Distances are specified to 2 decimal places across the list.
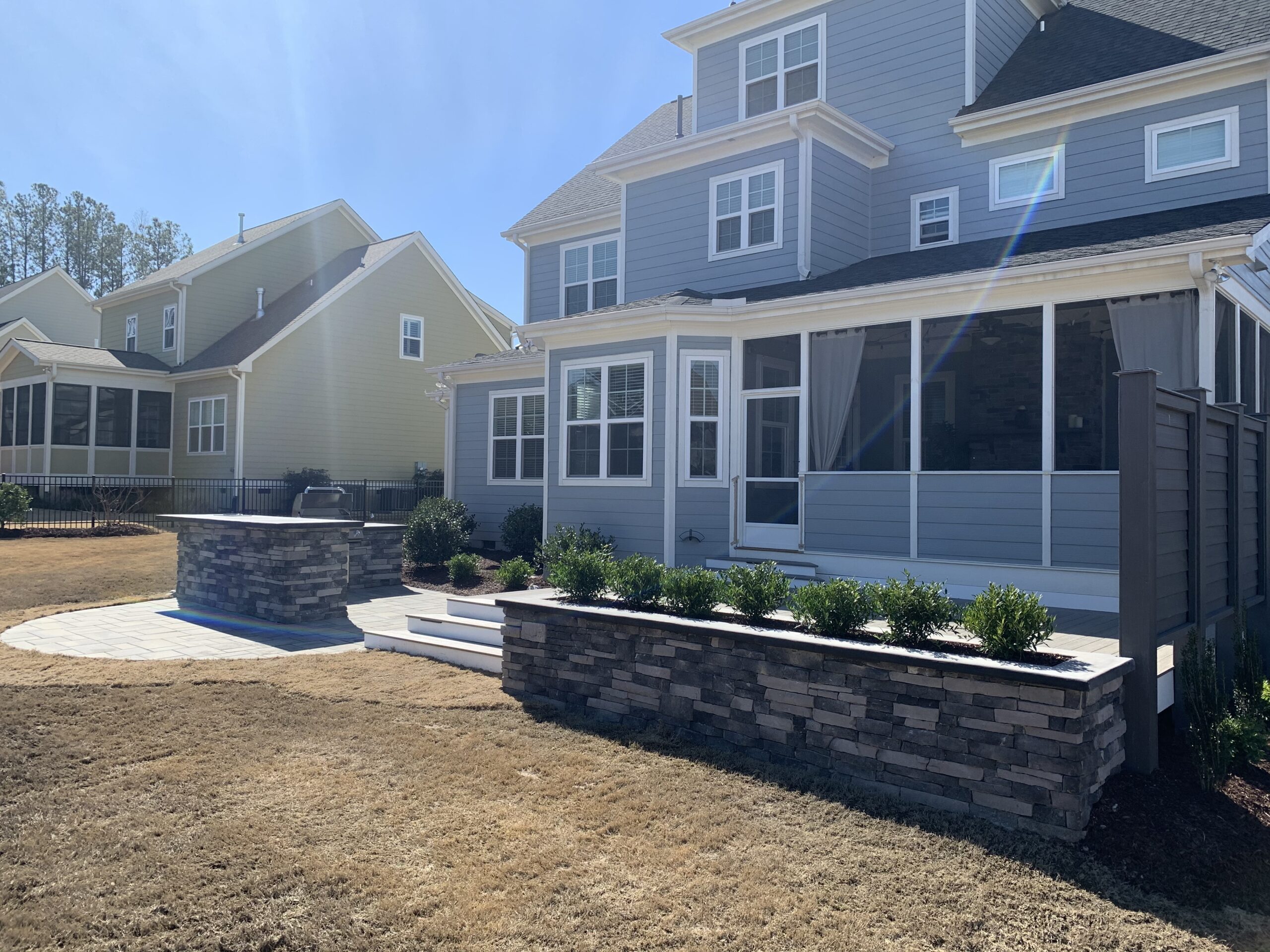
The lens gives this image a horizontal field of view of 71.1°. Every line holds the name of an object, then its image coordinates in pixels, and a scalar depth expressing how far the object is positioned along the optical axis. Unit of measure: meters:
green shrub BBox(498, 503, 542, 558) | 13.97
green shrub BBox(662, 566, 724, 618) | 5.90
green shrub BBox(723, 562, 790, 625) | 5.62
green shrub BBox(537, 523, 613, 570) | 11.17
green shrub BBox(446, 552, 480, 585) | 12.12
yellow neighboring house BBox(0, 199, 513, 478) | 22.17
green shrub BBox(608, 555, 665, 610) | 6.24
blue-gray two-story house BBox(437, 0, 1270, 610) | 8.68
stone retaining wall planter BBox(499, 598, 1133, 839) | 4.09
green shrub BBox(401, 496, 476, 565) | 13.66
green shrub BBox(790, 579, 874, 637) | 5.14
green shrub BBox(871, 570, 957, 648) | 4.85
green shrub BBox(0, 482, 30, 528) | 15.34
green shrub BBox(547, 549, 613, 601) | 6.60
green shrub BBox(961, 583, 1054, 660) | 4.48
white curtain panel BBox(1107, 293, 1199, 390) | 8.00
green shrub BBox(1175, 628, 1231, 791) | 4.58
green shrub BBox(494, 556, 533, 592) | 10.09
